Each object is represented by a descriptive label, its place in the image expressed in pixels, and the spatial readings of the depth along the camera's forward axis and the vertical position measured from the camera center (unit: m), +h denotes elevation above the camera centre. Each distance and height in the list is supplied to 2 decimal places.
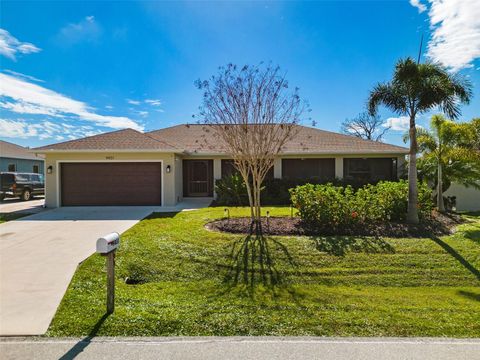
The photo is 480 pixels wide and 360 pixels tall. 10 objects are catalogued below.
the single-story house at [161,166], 14.35 +0.85
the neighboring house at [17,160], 24.62 +2.00
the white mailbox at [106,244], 4.09 -0.88
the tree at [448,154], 12.53 +1.10
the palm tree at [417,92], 9.06 +2.76
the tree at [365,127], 39.03 +7.17
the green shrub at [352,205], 8.59 -0.77
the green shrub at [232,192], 14.39 -0.54
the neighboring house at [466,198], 14.38 -0.89
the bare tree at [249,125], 9.42 +1.89
